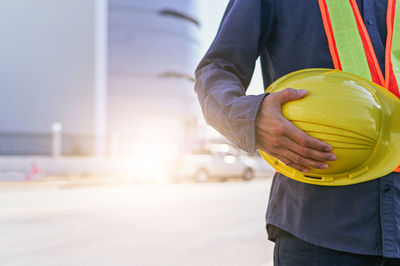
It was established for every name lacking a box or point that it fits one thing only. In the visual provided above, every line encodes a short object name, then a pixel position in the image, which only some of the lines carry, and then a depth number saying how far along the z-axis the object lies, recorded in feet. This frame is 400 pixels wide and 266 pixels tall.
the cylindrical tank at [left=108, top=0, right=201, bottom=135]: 91.61
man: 3.70
